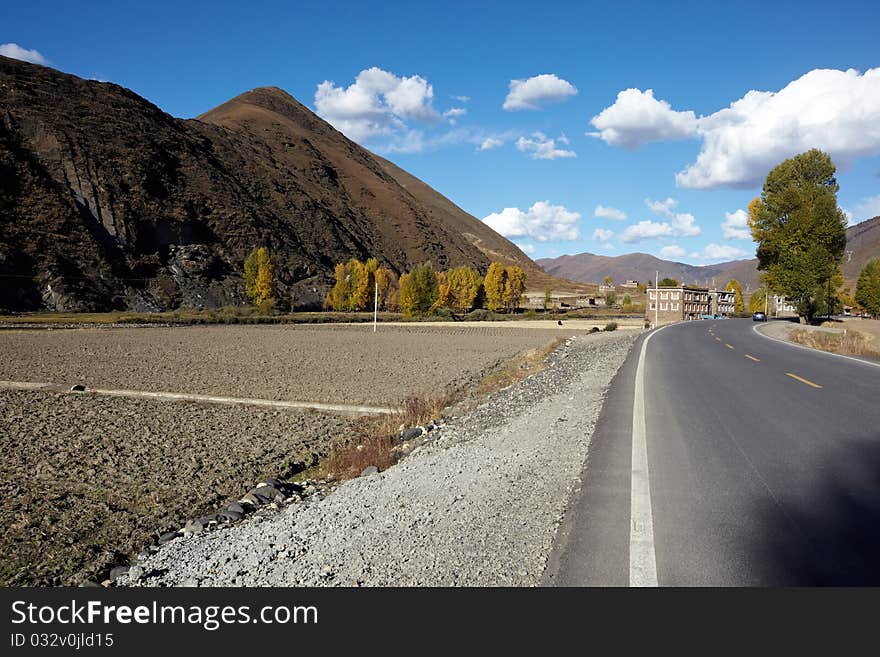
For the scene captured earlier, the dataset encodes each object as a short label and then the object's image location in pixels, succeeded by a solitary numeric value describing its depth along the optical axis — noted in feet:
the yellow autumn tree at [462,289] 408.26
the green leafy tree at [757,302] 451.61
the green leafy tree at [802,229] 138.21
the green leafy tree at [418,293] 345.92
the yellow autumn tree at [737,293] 477.77
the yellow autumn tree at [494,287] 418.31
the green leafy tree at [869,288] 273.33
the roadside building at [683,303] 380.23
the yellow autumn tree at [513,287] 420.77
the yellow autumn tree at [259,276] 331.57
